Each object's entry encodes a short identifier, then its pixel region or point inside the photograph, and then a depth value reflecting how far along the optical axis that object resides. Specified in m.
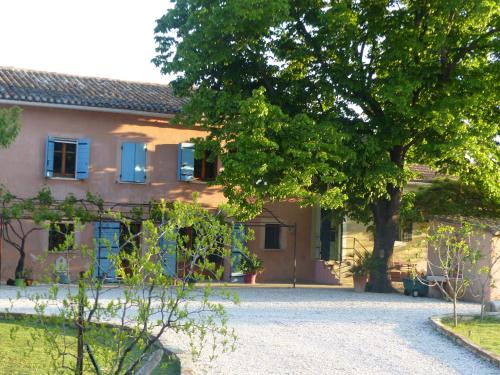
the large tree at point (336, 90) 20.69
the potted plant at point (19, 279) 22.03
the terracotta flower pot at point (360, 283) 24.48
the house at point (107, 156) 24.70
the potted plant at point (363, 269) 24.22
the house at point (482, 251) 21.92
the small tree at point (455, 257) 16.25
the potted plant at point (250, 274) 27.32
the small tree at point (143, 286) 6.95
